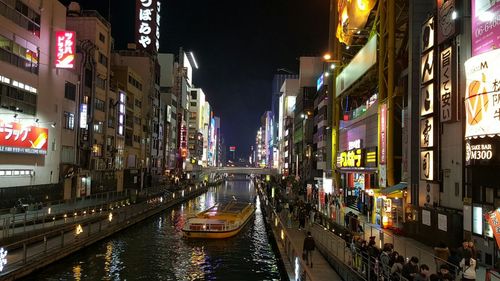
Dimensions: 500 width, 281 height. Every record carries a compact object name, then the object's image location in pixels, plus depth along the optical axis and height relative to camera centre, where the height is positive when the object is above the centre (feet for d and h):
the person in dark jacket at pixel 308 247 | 70.54 -12.29
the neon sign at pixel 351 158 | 147.33 +2.98
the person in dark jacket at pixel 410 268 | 44.66 -9.77
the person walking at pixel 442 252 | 55.98 -10.23
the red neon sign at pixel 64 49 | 144.15 +35.23
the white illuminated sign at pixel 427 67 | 85.49 +19.18
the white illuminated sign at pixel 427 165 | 84.38 +0.60
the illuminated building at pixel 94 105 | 172.65 +23.43
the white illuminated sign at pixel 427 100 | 84.88 +12.87
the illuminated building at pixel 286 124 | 460.63 +46.98
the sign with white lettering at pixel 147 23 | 285.43 +87.60
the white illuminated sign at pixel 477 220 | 65.50 -7.24
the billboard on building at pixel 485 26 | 62.31 +20.29
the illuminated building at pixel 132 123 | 241.96 +22.86
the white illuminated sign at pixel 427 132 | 84.79 +6.72
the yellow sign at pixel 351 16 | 149.28 +51.56
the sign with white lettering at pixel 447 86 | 76.52 +14.07
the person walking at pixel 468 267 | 46.70 -10.10
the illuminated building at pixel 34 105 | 119.44 +16.72
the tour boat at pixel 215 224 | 123.44 -16.47
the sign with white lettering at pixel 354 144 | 158.61 +8.20
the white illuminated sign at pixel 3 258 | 67.76 -14.92
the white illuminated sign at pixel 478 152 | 60.75 +2.38
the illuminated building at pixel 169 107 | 350.25 +44.48
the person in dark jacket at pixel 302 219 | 108.49 -12.47
